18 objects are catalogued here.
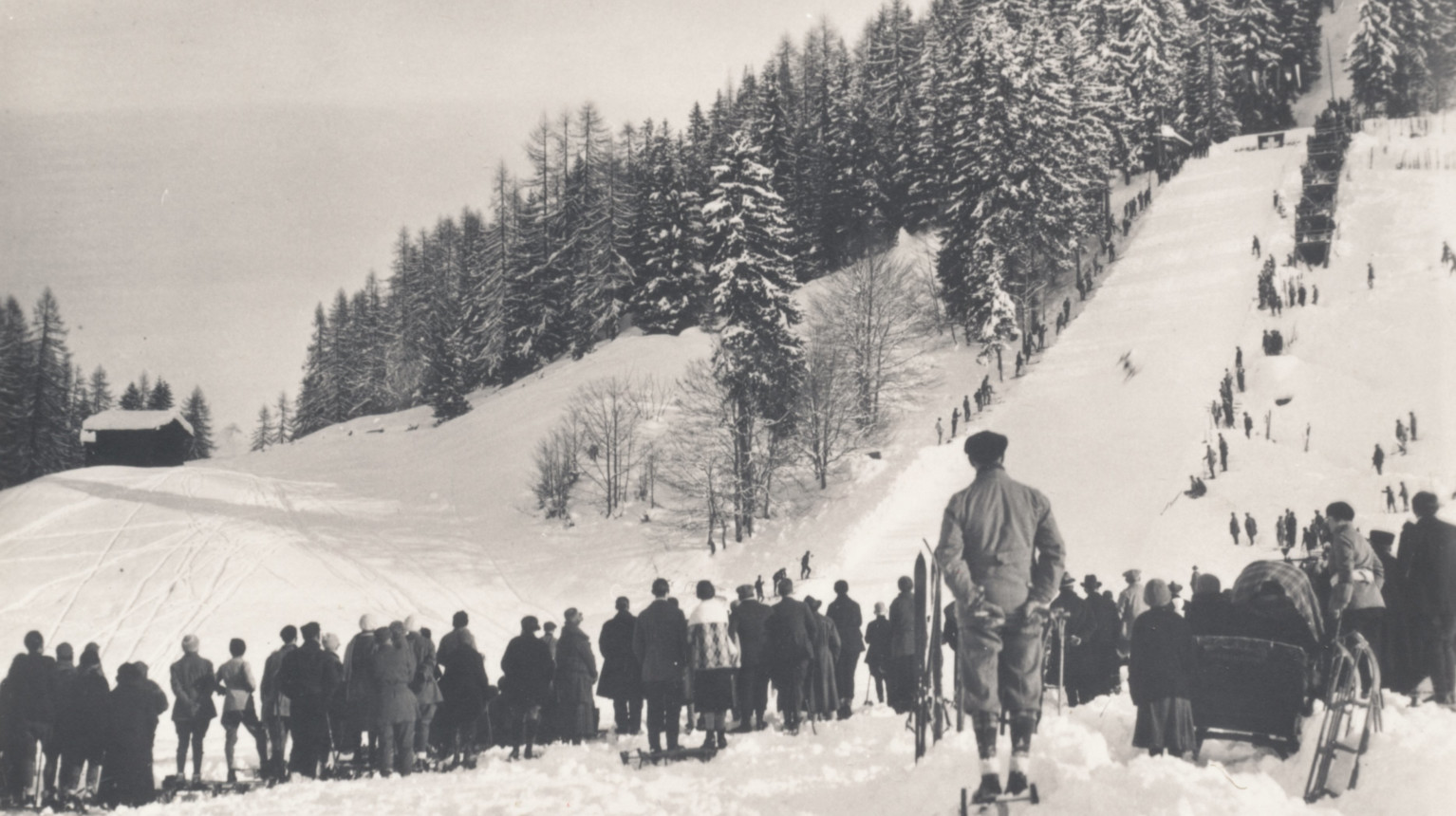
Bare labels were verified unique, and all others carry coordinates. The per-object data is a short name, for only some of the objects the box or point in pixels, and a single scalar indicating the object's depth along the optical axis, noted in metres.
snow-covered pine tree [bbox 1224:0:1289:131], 74.12
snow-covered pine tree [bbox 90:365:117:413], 77.44
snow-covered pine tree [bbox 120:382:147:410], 68.12
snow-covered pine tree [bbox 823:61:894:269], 62.41
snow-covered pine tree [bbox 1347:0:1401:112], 65.31
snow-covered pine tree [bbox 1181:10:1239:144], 68.00
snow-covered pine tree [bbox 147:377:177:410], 69.19
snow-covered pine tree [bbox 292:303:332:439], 83.31
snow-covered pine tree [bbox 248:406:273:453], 101.06
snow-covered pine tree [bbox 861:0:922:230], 62.75
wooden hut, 49.88
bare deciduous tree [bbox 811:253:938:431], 42.25
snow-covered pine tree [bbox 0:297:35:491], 39.41
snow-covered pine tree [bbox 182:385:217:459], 80.50
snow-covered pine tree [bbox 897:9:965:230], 53.72
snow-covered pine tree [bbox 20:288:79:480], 45.66
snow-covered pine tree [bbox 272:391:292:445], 99.50
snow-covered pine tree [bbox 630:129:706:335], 56.84
